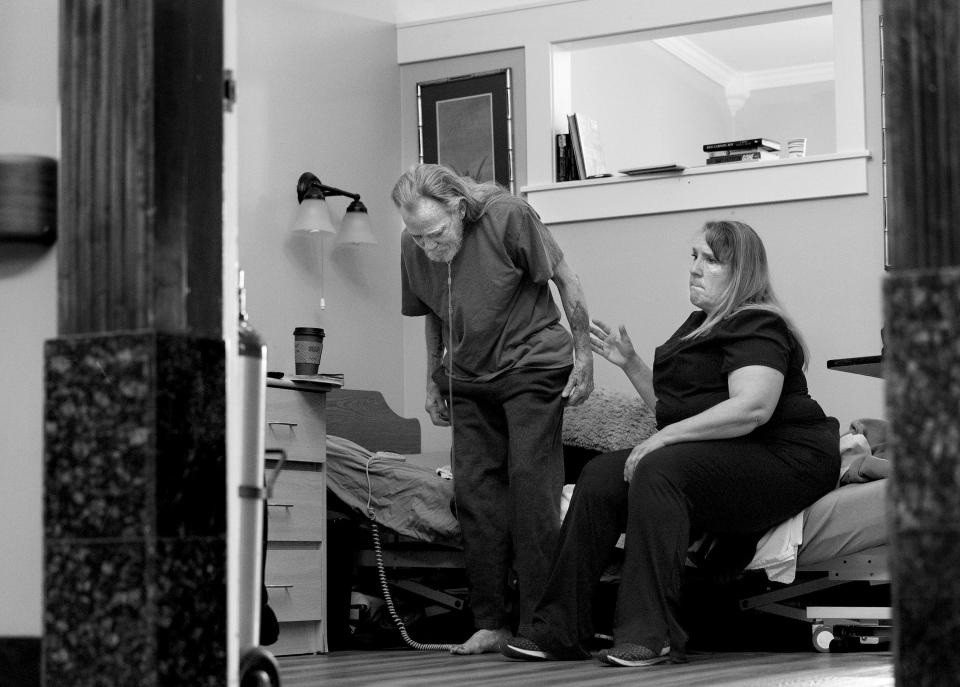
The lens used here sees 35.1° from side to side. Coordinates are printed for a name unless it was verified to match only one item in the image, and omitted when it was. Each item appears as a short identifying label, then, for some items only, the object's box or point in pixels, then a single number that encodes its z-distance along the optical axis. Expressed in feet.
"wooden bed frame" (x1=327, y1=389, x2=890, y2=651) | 12.45
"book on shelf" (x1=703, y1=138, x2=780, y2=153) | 18.02
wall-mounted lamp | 17.40
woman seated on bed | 11.68
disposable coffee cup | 15.43
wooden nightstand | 13.43
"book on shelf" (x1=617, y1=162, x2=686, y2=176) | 18.17
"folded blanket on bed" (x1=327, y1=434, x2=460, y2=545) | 14.11
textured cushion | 14.75
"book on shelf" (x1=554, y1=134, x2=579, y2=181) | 18.99
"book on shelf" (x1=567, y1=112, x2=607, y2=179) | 18.88
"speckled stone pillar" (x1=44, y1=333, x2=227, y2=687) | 6.31
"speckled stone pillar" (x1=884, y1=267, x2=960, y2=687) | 5.38
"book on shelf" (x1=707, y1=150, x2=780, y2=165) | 18.10
